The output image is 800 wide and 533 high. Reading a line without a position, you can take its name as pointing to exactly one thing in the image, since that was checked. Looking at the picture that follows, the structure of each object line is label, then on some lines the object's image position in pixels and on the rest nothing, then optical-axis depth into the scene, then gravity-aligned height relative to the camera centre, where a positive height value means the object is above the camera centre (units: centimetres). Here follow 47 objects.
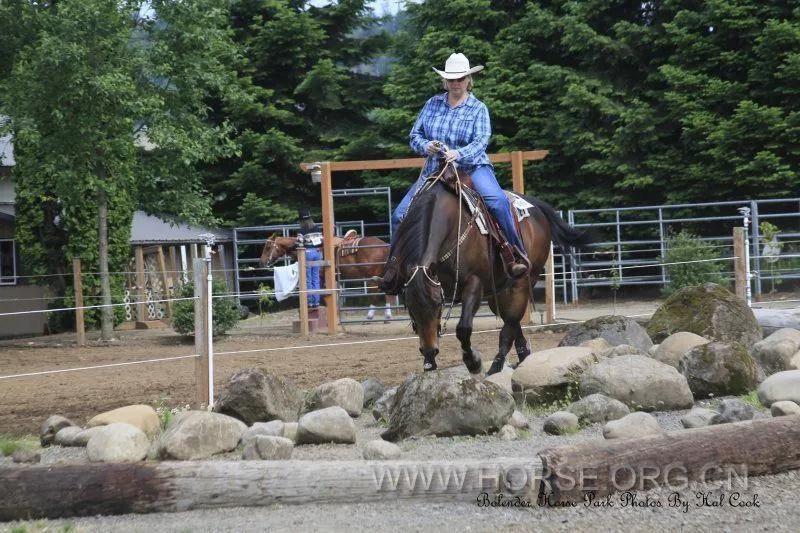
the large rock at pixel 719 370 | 1561 -81
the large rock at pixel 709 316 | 1903 -48
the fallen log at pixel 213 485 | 991 -100
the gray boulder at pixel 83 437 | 1352 -99
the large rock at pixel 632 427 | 1175 -93
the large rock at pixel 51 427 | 1419 -97
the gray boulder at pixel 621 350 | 1734 -69
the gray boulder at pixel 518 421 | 1347 -99
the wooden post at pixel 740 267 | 2517 +0
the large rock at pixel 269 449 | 1164 -96
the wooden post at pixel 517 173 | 3111 +160
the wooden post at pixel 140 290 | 4376 -2
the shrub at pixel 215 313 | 3181 -43
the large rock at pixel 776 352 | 1691 -74
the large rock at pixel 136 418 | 1398 -90
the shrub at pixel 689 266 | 3403 +5
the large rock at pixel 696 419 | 1286 -98
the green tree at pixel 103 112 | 3228 +307
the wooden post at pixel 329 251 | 3237 +51
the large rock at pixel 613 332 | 1934 -60
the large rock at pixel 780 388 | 1394 -87
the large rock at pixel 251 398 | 1479 -84
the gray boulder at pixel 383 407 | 1530 -98
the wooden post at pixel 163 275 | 4440 +30
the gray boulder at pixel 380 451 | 1145 -99
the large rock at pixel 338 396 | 1558 -90
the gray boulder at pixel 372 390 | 1689 -93
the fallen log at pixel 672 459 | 966 -95
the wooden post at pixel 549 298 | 3155 -38
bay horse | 1529 +9
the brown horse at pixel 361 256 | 3666 +46
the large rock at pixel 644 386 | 1470 -85
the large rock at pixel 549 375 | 1534 -78
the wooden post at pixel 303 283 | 3222 +0
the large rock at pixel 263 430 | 1324 -98
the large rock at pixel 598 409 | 1383 -95
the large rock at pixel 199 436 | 1233 -94
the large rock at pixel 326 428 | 1333 -97
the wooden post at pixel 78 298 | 3348 -11
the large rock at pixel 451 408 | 1312 -87
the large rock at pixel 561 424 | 1326 -100
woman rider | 1730 +127
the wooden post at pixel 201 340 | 1625 -43
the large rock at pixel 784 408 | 1255 -91
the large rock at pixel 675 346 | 1689 -66
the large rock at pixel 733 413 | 1249 -92
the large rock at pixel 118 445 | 1195 -94
